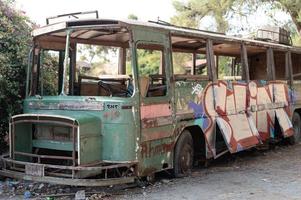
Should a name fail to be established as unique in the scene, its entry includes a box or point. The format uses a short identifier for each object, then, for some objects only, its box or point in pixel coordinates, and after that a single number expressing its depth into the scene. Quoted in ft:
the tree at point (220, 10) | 83.76
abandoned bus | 24.27
